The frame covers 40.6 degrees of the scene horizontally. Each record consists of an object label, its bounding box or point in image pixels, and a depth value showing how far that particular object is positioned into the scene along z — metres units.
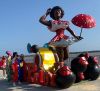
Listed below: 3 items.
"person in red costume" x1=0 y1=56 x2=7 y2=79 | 6.37
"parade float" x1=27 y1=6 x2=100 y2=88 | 3.65
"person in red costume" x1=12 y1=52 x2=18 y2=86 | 4.09
